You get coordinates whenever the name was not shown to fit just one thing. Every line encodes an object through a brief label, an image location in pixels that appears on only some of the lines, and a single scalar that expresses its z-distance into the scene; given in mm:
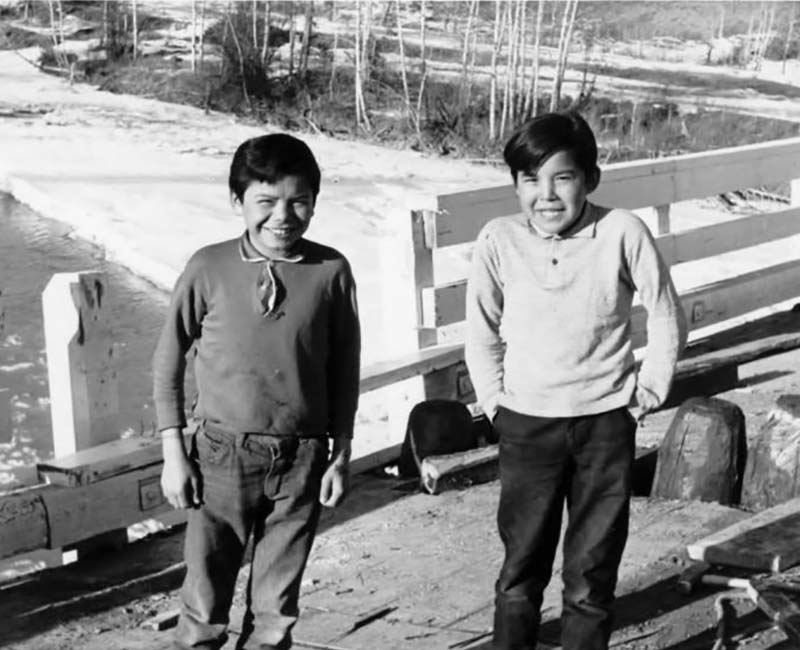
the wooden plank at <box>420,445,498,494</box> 6188
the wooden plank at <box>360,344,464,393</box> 6629
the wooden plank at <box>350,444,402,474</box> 6594
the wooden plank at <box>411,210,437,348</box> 7070
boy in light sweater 4004
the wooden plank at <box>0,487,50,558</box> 5172
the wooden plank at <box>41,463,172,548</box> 5367
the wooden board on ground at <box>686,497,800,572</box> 4930
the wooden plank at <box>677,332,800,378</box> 7875
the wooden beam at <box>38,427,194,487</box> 5406
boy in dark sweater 3781
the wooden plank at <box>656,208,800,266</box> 8992
